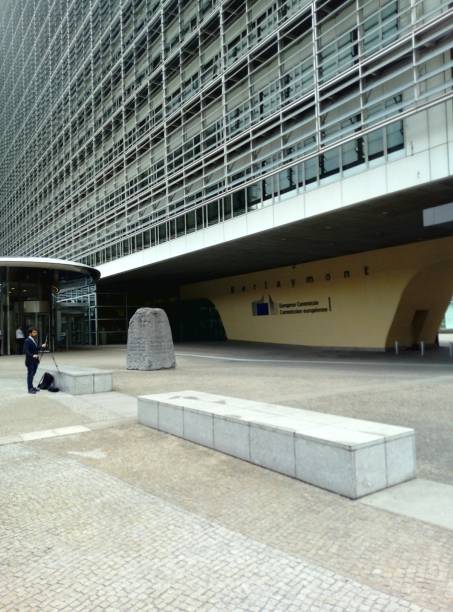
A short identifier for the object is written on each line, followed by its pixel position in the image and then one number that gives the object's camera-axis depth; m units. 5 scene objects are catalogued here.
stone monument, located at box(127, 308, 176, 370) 17.94
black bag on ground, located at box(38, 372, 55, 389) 13.37
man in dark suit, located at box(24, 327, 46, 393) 12.90
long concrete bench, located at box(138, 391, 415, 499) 4.88
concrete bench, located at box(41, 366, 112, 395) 12.31
